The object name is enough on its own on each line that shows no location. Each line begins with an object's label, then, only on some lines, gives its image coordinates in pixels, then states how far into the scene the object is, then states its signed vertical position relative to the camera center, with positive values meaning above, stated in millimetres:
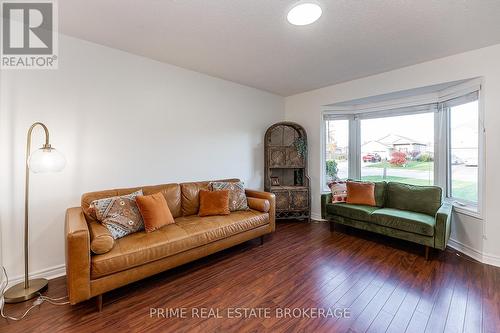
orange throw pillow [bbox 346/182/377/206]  3426 -440
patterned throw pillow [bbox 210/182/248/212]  3055 -402
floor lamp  1881 -36
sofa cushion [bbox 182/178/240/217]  2934 -443
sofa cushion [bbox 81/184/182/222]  2266 -334
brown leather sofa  1668 -720
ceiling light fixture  1792 +1298
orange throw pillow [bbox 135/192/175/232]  2279 -496
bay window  2873 +379
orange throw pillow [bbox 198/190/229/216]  2873 -497
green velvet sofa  2549 -646
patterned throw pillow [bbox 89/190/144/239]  2100 -490
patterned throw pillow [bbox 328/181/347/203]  3615 -433
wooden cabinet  3947 -69
